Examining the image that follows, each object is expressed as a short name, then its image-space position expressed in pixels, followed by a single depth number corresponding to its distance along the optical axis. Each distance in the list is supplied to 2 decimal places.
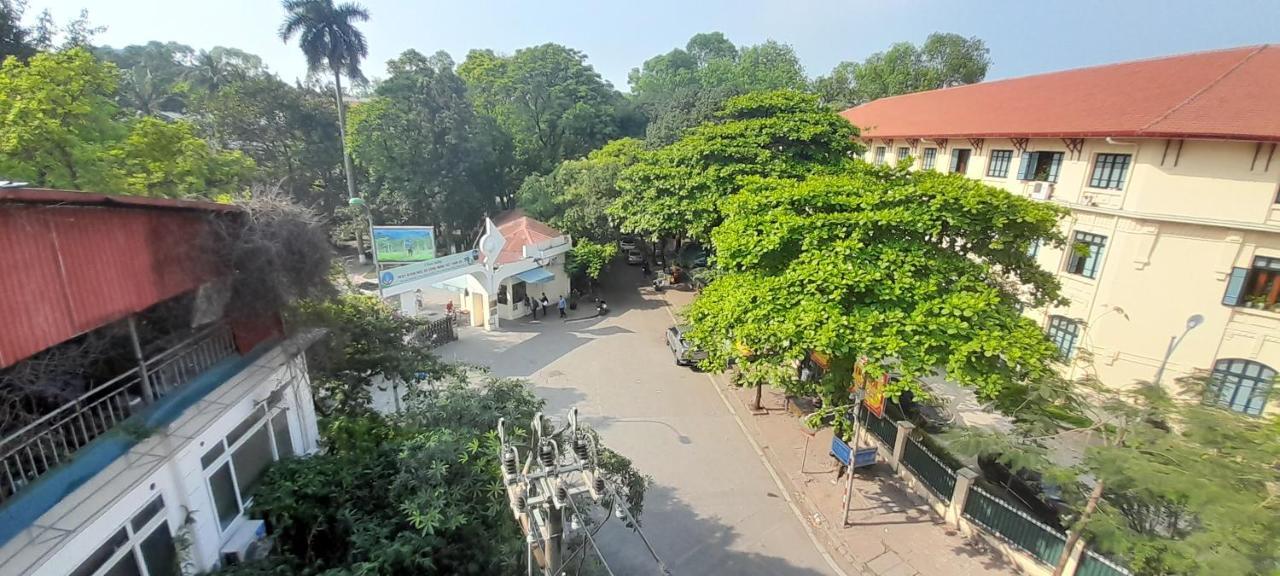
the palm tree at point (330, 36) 22.80
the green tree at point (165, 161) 11.74
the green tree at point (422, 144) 23.70
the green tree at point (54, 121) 10.26
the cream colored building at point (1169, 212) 12.31
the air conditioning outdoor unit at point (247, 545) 5.14
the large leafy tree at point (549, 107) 32.12
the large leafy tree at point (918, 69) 41.84
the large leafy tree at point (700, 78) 28.52
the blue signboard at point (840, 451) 10.11
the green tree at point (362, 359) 8.91
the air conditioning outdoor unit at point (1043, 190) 16.48
